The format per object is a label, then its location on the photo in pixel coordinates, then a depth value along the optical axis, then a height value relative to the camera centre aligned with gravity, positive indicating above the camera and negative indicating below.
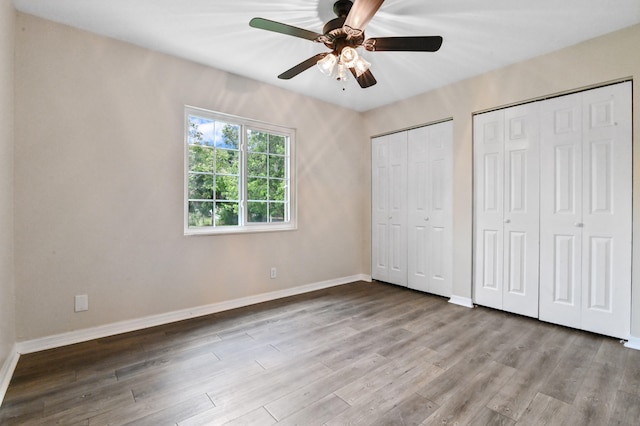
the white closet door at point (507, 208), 2.97 +0.02
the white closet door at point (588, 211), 2.47 +0.00
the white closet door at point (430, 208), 3.62 +0.03
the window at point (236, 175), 3.12 +0.41
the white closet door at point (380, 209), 4.34 +0.02
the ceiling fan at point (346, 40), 1.82 +1.13
